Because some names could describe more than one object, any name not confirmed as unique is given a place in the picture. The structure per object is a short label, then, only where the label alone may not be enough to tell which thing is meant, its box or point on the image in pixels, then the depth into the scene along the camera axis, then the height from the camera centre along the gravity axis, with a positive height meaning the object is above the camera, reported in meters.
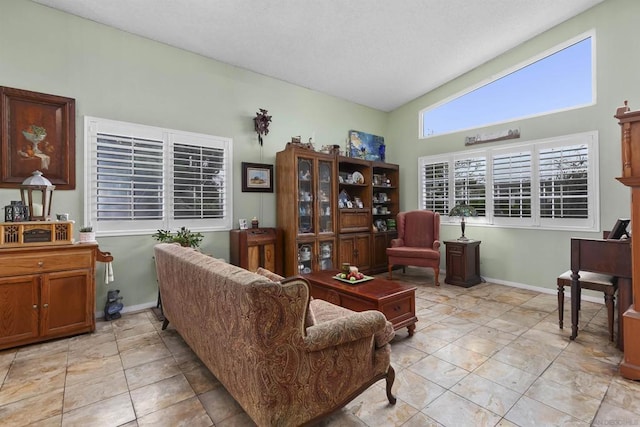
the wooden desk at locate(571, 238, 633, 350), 2.56 -0.47
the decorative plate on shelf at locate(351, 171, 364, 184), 5.44 +0.65
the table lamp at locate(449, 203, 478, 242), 4.77 +0.02
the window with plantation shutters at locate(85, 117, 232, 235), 3.43 +0.44
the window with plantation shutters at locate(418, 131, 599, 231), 4.05 +0.46
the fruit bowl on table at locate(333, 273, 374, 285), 3.14 -0.73
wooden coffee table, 2.74 -0.82
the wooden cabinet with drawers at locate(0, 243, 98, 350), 2.65 -0.74
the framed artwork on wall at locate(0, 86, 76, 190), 2.97 +0.80
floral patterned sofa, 1.38 -0.71
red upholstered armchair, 4.79 -0.51
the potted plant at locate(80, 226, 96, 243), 3.06 -0.22
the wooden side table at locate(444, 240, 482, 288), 4.72 -0.82
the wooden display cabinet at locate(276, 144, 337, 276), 4.46 +0.12
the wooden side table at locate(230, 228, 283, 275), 4.13 -0.51
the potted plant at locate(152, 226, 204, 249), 3.57 -0.29
